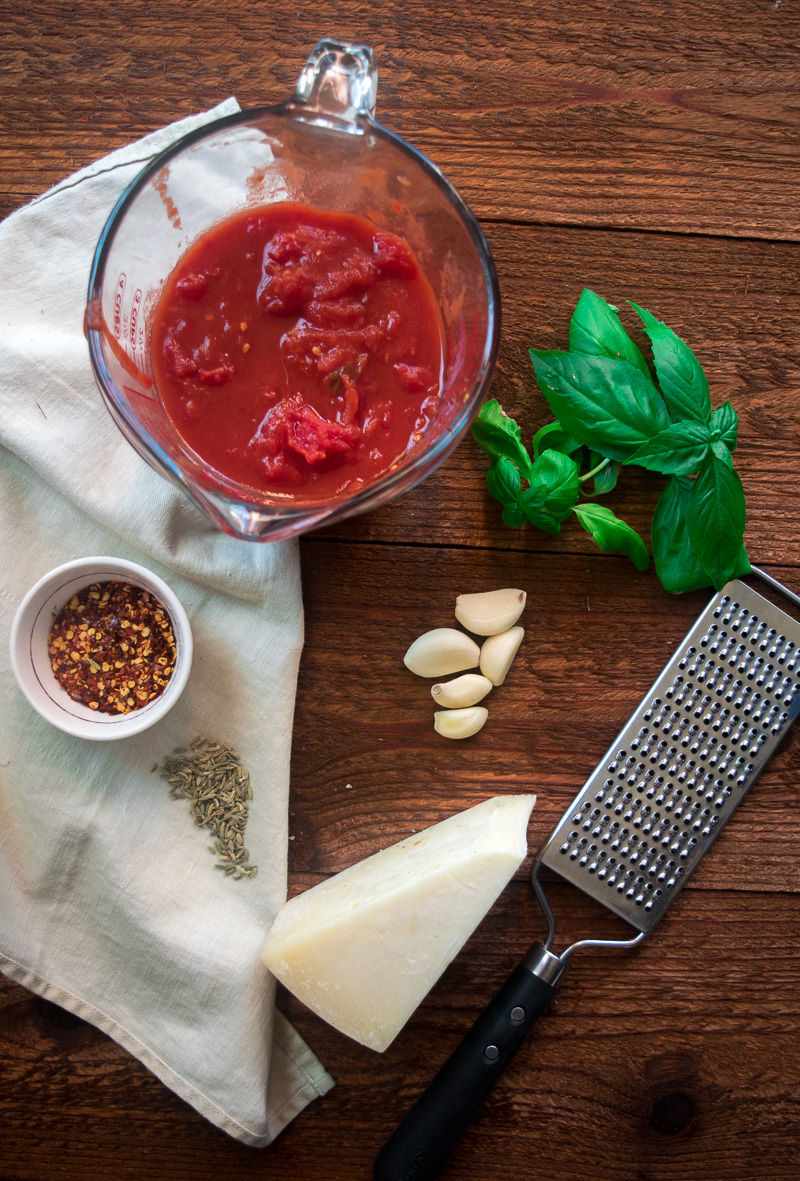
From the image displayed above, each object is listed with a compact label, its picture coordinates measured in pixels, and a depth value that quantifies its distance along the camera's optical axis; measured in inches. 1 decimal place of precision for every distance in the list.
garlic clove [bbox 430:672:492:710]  27.2
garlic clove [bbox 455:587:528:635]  27.3
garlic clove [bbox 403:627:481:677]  27.2
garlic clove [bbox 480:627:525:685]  27.3
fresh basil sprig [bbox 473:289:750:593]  26.1
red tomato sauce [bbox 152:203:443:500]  25.1
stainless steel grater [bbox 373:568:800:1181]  27.2
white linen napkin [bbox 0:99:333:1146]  26.7
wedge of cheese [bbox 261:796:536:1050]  26.2
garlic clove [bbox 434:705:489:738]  27.3
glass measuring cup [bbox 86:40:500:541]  24.2
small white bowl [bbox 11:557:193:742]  25.9
